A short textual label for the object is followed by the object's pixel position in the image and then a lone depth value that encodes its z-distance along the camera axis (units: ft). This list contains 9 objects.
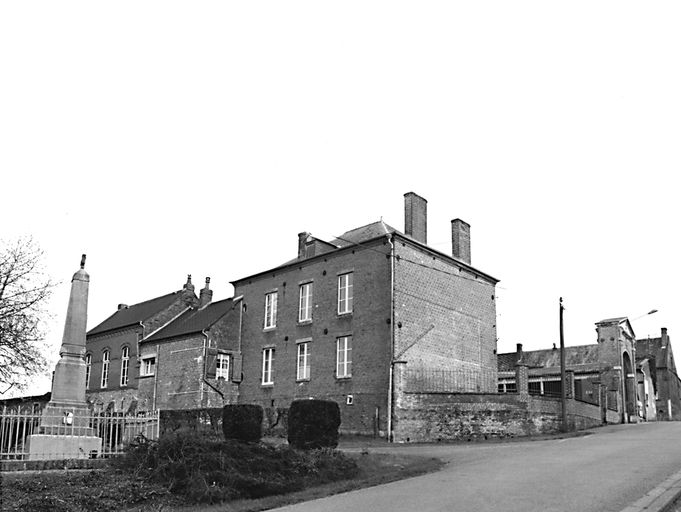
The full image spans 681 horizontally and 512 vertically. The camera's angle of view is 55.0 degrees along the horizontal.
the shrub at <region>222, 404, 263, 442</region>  59.41
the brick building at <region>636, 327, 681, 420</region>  183.52
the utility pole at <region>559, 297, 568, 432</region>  89.48
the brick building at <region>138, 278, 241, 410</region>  113.29
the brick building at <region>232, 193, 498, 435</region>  91.81
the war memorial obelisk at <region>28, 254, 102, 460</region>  46.98
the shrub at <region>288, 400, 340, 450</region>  54.44
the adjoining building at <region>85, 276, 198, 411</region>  138.31
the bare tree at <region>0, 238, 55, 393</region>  83.20
